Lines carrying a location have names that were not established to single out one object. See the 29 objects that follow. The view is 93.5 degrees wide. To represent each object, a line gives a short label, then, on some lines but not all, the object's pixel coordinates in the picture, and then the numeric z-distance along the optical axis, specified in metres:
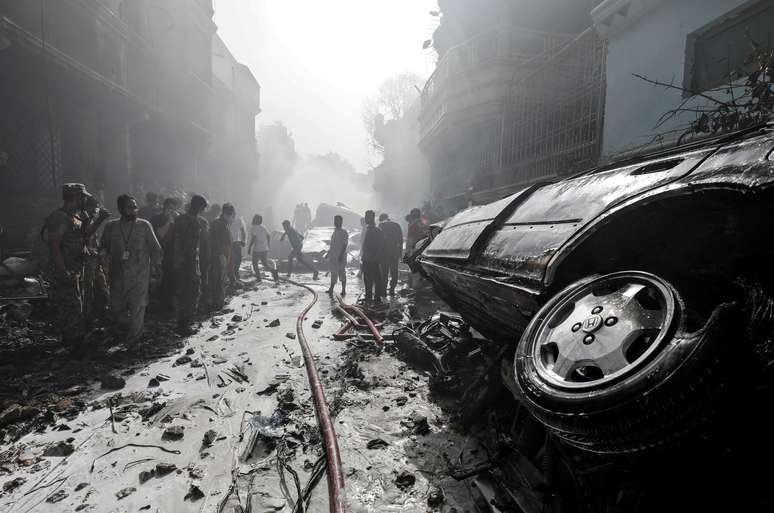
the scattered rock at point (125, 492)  2.06
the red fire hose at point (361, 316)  5.05
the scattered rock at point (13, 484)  2.10
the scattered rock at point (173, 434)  2.63
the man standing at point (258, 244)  10.32
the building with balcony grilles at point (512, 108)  8.15
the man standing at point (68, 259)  4.26
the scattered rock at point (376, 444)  2.62
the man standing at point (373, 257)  7.57
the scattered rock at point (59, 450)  2.42
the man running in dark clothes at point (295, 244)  11.87
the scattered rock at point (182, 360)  4.16
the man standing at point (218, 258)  6.91
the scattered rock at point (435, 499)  2.08
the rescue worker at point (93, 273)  4.57
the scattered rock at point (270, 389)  3.44
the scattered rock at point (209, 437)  2.59
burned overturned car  1.05
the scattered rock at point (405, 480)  2.23
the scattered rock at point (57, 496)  2.01
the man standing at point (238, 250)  9.82
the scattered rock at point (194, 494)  2.05
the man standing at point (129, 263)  4.46
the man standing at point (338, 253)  8.81
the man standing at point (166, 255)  5.77
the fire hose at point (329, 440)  1.95
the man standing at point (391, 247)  8.03
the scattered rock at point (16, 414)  2.73
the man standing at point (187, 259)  5.51
